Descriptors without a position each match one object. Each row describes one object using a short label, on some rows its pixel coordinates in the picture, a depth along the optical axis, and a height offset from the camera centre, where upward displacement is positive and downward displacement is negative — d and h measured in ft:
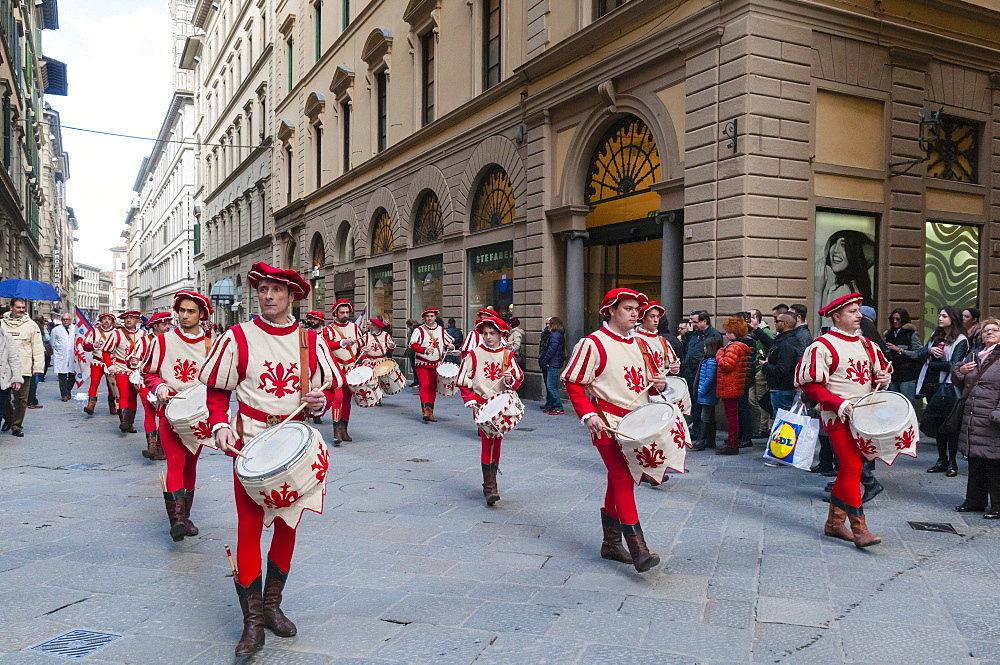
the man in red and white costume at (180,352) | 21.95 -1.33
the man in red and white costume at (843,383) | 18.49 -1.77
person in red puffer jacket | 30.55 -2.51
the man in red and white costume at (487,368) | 25.21 -1.93
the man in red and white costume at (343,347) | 34.53 -1.90
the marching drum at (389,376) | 41.19 -3.65
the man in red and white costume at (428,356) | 42.06 -2.61
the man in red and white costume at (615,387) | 16.17 -1.68
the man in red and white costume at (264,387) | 12.55 -1.38
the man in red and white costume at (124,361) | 36.55 -2.63
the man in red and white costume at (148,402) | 24.43 -3.12
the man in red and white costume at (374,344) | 42.48 -2.03
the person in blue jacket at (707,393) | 31.58 -3.36
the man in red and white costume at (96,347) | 45.91 -2.42
